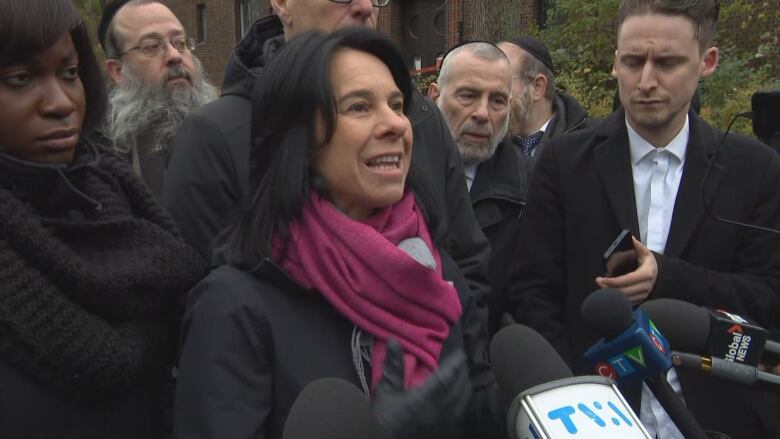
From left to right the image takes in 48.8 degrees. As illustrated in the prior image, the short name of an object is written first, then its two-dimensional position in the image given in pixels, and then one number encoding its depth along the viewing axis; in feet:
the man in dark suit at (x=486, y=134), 11.85
